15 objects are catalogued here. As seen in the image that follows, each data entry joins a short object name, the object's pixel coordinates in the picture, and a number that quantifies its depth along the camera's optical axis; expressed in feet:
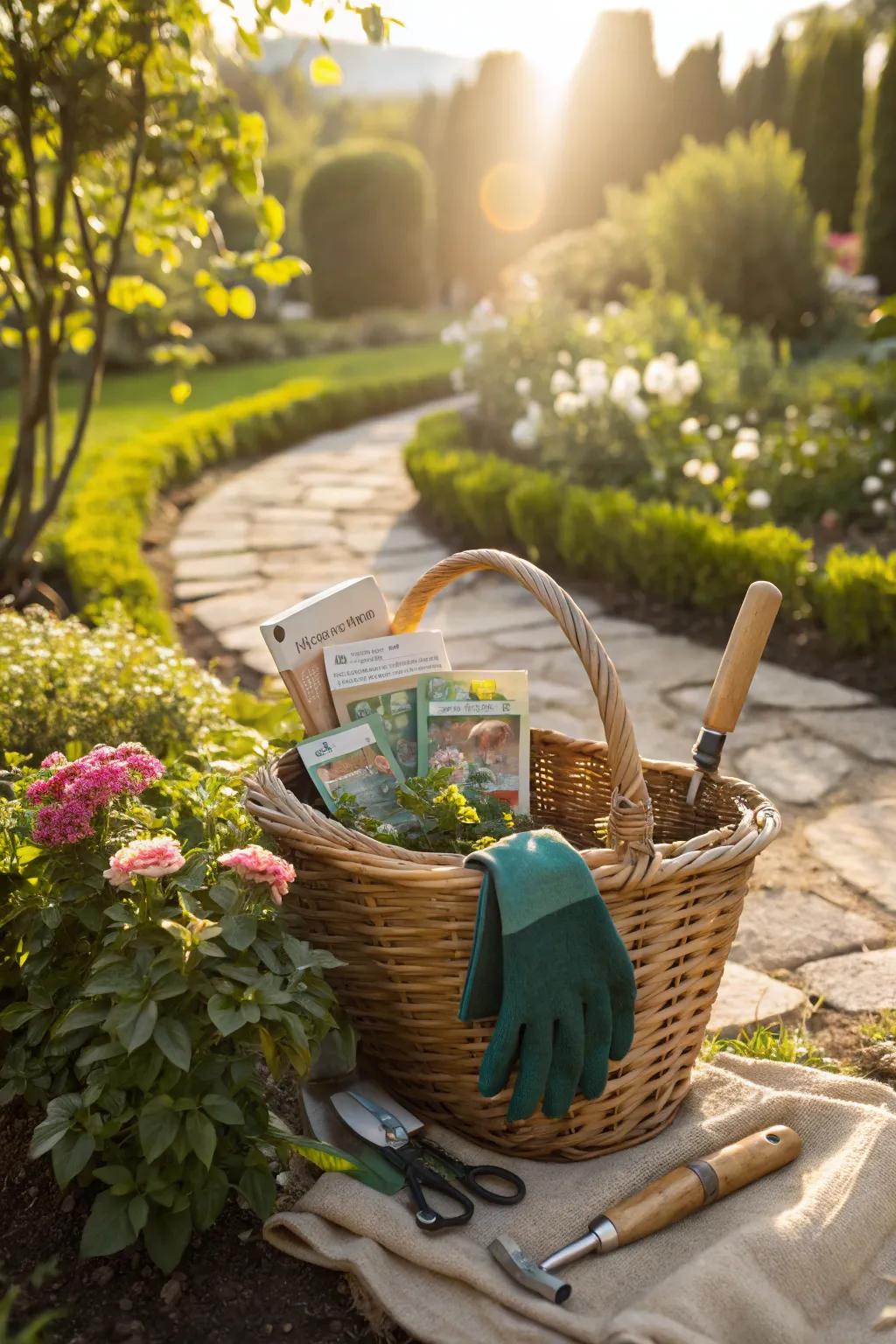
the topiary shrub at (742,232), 31.89
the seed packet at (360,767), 6.87
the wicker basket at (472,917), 5.55
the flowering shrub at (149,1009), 5.01
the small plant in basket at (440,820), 6.40
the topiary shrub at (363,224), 59.52
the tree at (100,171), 11.28
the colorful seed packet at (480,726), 7.25
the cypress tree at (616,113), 70.18
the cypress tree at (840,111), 57.31
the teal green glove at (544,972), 5.23
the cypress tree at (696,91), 72.59
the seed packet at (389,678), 7.14
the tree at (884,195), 42.75
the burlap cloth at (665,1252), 4.85
